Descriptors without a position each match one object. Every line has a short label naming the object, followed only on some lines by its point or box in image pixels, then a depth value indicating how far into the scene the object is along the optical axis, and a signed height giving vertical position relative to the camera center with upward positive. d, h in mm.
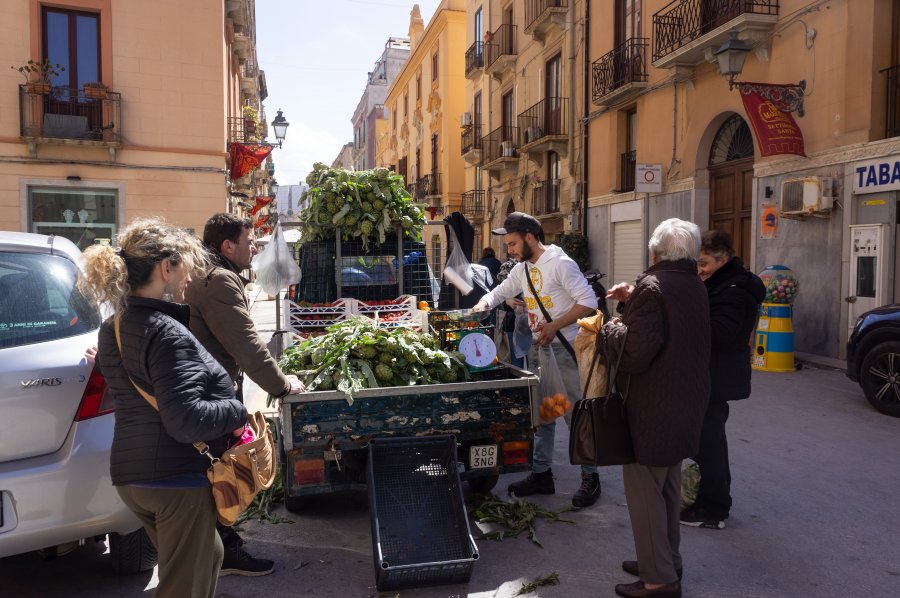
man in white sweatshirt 4457 -230
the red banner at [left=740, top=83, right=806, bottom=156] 10336 +2256
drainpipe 17875 +3778
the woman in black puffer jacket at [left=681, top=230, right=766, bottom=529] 4004 -494
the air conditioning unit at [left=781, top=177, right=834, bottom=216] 9953 +1125
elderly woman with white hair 3135 -524
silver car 2850 -683
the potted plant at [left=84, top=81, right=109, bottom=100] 15797 +4190
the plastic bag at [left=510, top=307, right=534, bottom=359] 5512 -560
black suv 6883 -899
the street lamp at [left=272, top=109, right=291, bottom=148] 21109 +4503
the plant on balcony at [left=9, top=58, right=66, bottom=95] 15297 +4452
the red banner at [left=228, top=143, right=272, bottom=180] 19125 +3211
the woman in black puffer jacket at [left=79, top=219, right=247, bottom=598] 2270 -445
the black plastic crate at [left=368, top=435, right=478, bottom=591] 3346 -1311
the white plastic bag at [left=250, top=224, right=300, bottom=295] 6430 +22
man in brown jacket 3283 -325
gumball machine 9570 -801
